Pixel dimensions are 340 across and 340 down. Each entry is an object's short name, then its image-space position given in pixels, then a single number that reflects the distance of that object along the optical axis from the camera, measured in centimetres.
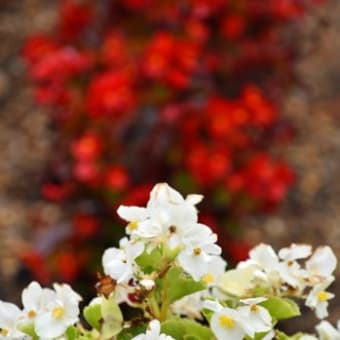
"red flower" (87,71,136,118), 151
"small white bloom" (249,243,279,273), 77
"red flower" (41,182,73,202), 159
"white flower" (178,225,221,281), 72
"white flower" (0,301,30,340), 76
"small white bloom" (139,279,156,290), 72
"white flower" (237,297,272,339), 72
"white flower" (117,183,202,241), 72
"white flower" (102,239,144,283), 72
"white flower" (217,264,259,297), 76
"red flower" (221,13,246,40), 171
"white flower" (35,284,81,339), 73
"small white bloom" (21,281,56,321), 76
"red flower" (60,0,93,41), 171
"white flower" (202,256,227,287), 77
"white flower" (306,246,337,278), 77
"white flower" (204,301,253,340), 72
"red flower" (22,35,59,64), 169
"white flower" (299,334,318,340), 77
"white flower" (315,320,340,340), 78
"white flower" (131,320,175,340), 71
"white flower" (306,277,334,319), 77
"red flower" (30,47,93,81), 158
